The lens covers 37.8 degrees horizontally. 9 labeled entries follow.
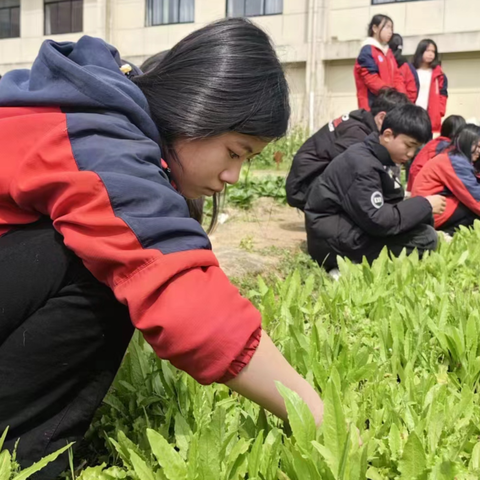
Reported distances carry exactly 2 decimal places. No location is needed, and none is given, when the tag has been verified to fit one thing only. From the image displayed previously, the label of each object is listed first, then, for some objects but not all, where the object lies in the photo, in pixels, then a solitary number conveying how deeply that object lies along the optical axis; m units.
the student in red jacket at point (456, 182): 5.16
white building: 13.54
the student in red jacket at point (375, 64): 6.58
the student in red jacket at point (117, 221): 1.35
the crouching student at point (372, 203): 4.17
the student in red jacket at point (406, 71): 7.34
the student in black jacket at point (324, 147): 4.95
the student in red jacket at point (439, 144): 6.11
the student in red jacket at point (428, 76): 7.70
